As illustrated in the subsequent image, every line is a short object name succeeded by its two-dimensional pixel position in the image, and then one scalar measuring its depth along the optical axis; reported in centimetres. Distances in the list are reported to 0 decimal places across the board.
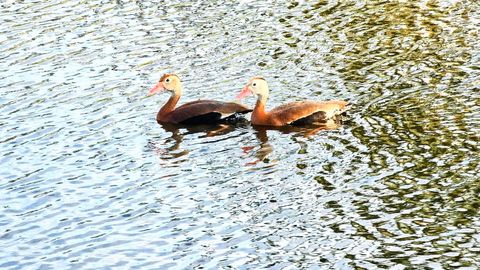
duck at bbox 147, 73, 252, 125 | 1703
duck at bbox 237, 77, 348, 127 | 1633
